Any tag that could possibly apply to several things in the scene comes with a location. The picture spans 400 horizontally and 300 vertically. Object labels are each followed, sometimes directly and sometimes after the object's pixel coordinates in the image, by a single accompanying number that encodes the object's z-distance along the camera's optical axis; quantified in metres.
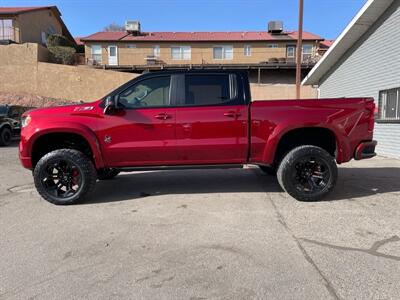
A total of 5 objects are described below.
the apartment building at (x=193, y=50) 38.25
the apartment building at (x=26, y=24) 35.81
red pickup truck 5.57
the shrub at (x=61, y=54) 34.62
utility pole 18.08
